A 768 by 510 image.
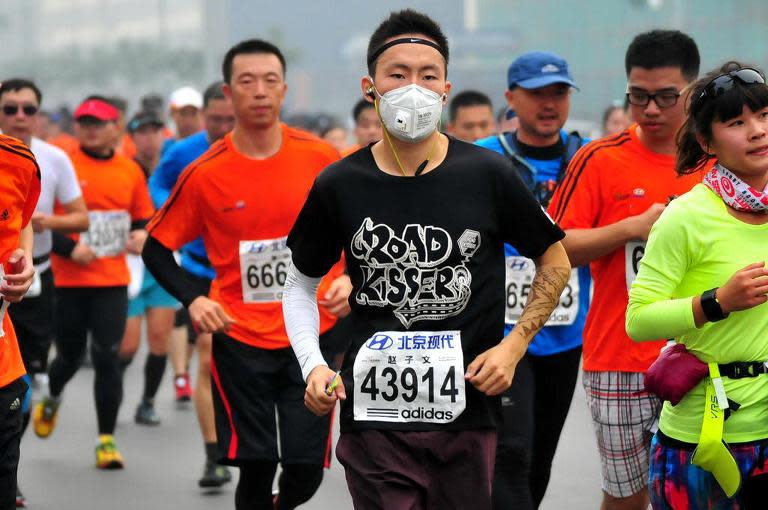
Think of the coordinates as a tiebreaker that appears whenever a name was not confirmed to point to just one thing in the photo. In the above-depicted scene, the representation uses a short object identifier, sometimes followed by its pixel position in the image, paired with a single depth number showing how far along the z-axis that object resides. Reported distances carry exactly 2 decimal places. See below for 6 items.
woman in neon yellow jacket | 7.39
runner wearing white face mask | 7.67
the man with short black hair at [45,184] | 14.92
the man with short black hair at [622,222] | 9.78
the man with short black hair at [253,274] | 11.13
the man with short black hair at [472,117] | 15.96
